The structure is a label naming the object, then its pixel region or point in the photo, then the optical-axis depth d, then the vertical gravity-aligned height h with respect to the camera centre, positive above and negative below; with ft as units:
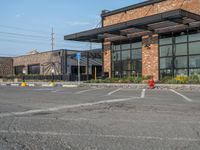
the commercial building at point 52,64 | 103.62 +5.89
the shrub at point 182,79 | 54.82 -1.39
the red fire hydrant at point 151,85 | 51.81 -2.58
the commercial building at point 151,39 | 58.45 +10.53
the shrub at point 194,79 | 53.92 -1.41
